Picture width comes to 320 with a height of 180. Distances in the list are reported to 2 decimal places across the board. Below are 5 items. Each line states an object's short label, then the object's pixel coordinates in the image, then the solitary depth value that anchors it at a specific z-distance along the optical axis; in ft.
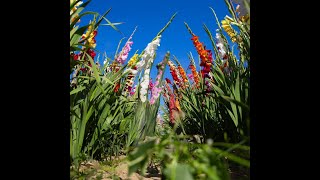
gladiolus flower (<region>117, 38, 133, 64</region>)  5.70
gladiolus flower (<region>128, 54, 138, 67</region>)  5.51
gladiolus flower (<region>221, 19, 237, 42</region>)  4.92
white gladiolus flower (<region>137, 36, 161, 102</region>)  5.71
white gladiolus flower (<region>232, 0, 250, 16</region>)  3.37
